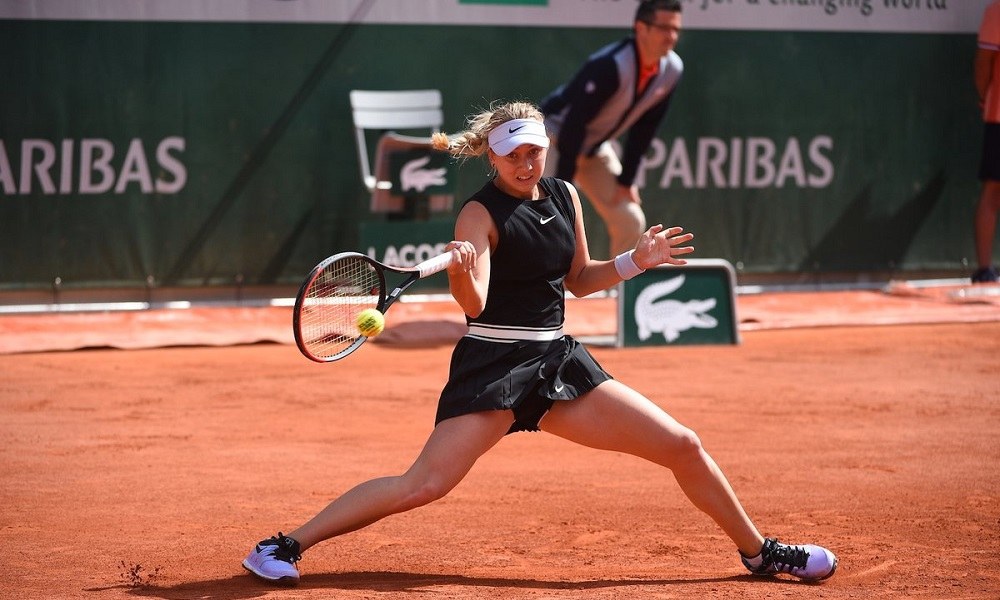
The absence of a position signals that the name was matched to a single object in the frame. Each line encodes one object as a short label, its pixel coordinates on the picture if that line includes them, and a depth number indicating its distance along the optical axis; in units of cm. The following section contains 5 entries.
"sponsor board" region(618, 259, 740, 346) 1747
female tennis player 782
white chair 2009
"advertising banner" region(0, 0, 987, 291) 1978
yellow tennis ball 764
